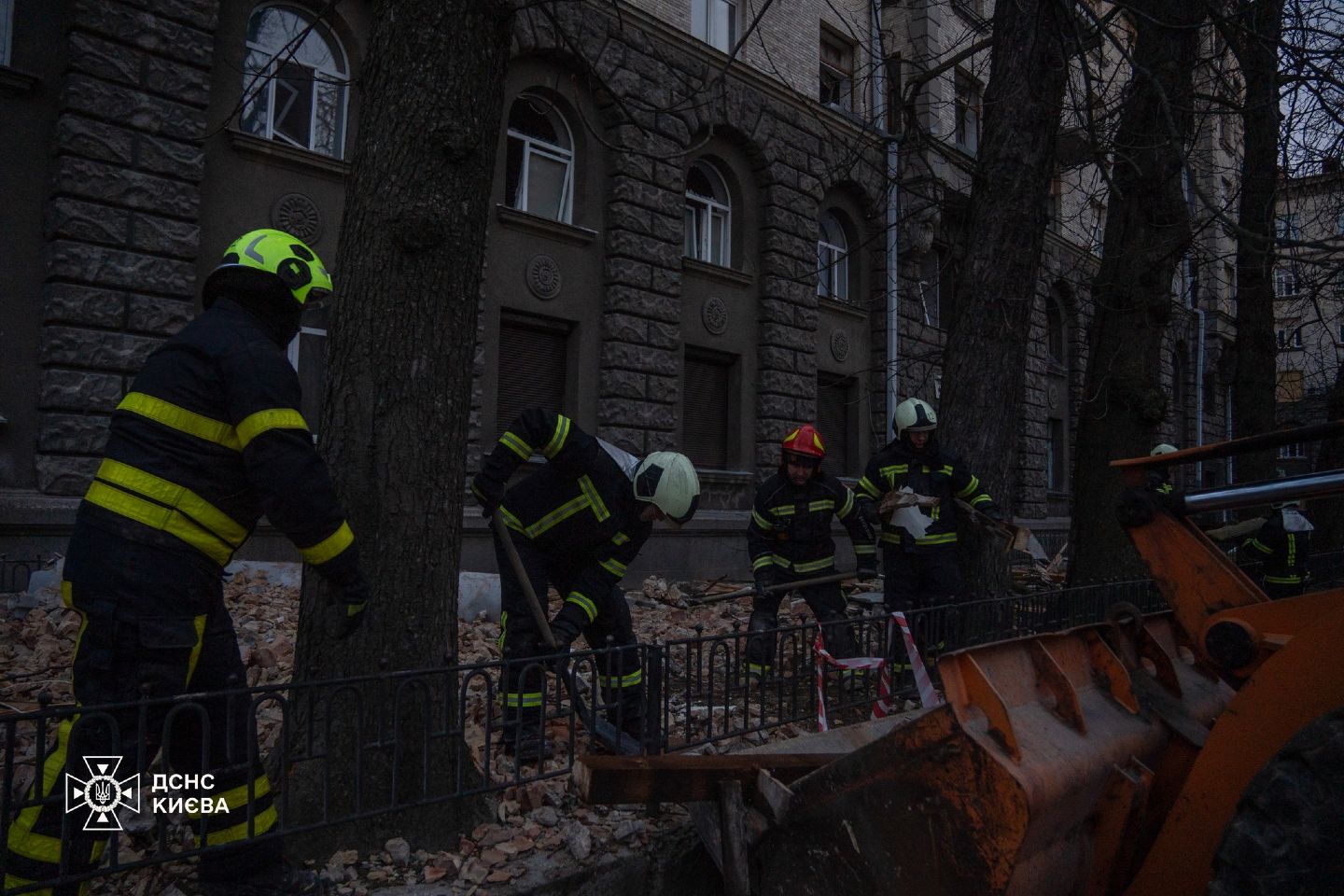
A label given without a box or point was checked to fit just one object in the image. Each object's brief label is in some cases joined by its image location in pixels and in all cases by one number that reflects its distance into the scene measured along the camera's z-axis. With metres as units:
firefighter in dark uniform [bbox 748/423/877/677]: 6.37
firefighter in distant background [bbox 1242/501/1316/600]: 8.21
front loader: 2.08
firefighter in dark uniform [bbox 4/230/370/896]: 2.48
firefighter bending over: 4.44
